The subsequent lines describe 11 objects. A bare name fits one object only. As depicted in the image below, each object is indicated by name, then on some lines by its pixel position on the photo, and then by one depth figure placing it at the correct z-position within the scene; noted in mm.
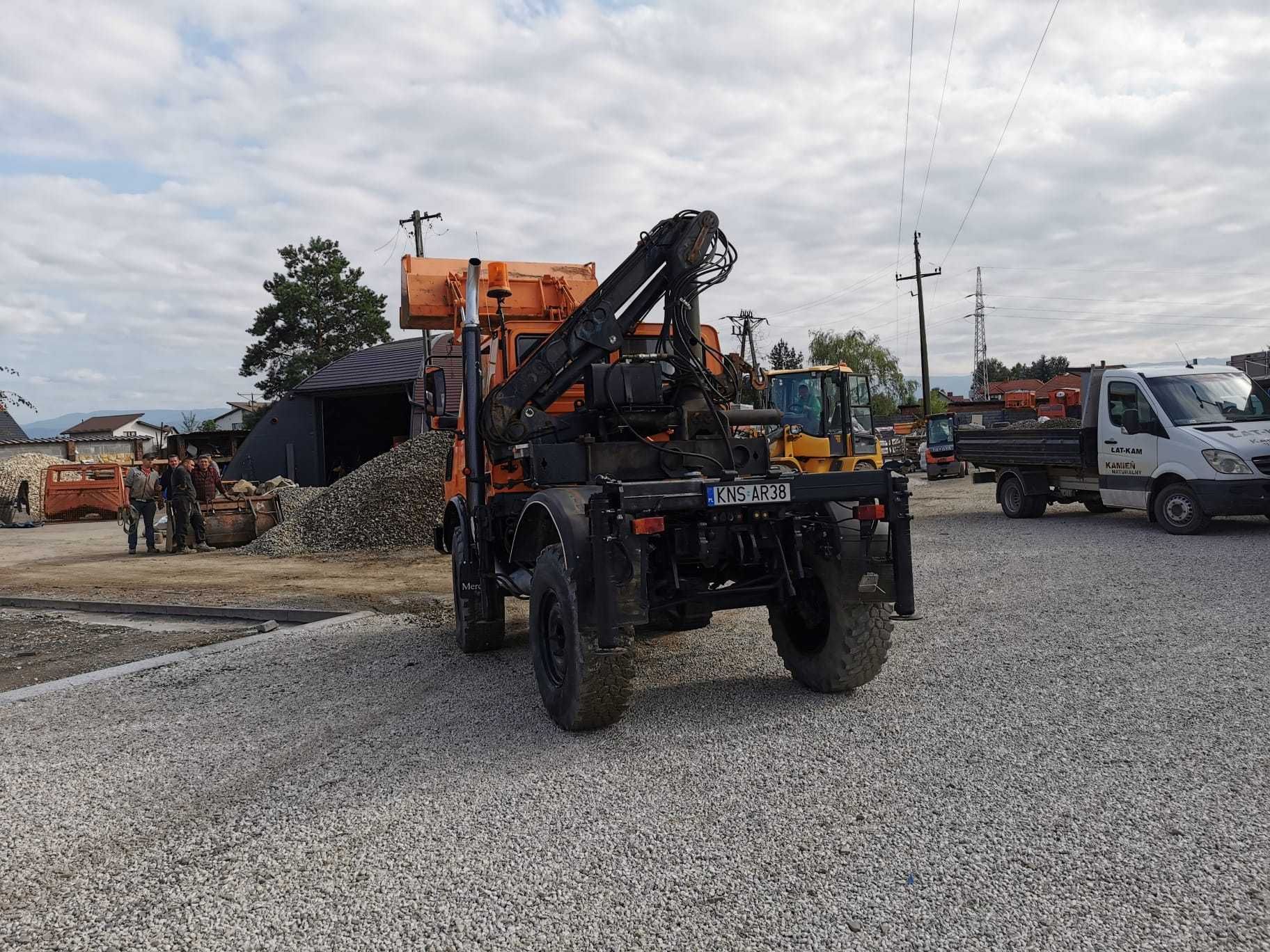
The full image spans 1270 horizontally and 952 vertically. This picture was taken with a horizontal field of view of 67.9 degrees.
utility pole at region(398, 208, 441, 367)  34188
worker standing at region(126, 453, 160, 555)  17828
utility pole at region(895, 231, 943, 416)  41188
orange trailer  27328
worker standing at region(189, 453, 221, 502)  19062
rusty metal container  18125
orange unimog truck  4961
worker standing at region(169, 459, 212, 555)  17547
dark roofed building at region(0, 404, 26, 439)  58869
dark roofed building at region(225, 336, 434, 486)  28547
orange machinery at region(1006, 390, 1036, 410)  38916
